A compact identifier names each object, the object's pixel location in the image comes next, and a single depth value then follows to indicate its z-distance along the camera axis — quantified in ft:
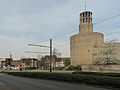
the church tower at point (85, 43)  186.19
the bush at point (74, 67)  169.00
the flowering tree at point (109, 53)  145.69
